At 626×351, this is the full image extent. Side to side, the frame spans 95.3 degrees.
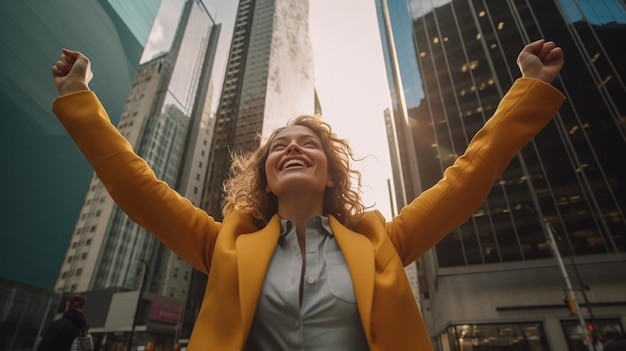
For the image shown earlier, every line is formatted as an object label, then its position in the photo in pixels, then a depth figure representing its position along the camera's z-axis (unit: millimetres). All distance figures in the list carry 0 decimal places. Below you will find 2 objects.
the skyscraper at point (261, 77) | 53594
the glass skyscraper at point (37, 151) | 6660
